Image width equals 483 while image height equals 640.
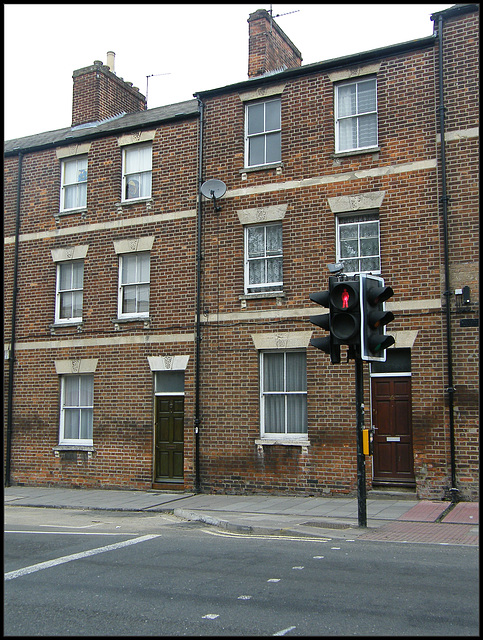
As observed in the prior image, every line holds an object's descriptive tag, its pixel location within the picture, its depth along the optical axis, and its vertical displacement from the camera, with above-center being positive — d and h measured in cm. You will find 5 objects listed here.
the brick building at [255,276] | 1381 +298
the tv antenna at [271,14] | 1825 +1069
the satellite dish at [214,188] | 1606 +514
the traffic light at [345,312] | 1005 +134
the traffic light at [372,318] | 1003 +125
